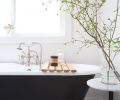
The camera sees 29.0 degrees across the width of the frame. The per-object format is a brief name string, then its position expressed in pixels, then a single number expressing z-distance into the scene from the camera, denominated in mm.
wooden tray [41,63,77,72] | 2510
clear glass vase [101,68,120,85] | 1794
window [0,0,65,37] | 3475
